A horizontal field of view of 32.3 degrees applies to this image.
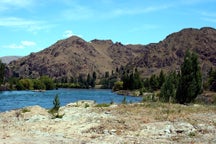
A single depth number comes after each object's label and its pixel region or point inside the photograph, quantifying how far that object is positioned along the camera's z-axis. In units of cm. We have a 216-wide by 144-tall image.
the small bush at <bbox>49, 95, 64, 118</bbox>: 3003
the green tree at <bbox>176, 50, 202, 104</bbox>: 6475
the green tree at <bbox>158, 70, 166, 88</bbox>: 17718
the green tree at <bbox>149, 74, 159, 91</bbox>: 17998
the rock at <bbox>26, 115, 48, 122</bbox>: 2914
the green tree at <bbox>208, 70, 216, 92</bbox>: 15525
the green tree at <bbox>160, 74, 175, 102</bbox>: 6956
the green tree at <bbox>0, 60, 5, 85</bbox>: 17776
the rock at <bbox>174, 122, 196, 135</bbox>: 2343
